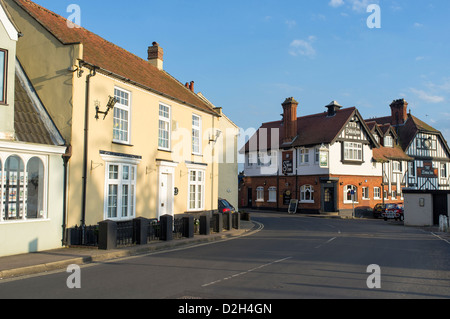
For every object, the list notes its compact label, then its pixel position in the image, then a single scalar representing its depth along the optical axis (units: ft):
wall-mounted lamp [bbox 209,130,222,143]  74.06
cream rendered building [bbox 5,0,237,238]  45.83
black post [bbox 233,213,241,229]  73.38
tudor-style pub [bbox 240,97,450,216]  132.87
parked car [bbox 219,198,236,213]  86.84
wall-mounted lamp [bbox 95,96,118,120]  48.24
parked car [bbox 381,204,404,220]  117.23
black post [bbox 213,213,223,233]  65.05
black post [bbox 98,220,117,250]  42.55
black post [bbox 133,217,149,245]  47.60
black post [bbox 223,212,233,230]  69.92
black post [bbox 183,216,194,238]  56.65
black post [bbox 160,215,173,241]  52.00
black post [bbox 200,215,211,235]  60.44
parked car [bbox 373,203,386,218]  129.35
